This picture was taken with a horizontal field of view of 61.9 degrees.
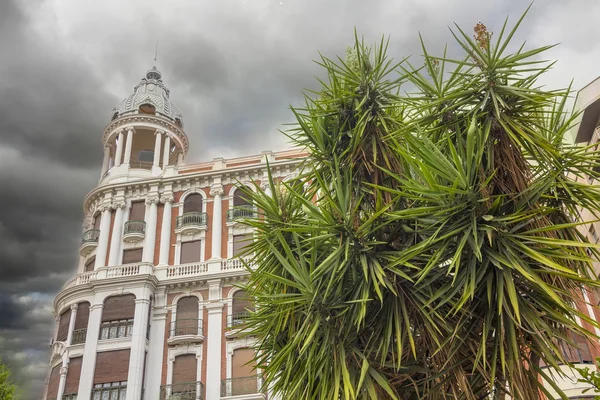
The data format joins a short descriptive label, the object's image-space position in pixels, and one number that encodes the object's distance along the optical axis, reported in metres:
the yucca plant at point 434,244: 7.60
